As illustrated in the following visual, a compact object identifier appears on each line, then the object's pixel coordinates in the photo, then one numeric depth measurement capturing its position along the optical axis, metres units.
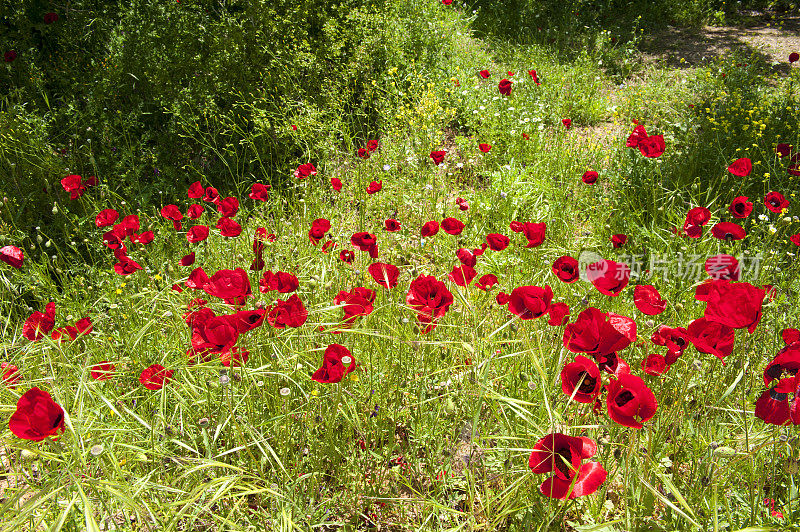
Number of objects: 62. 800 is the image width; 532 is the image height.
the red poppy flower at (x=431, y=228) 2.12
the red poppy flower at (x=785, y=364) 1.19
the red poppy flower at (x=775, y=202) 2.33
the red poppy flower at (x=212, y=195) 2.43
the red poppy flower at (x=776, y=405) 1.16
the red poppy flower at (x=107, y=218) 2.29
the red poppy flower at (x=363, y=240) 1.91
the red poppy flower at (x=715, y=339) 1.26
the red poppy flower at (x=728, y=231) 1.98
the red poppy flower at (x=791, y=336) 1.33
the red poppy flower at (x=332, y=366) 1.35
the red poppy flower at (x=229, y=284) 1.50
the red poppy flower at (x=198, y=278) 1.71
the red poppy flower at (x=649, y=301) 1.51
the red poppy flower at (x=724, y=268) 1.77
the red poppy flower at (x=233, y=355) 1.38
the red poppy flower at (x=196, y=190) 2.45
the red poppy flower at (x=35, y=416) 1.06
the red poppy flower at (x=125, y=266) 2.07
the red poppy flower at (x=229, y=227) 2.04
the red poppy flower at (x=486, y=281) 1.81
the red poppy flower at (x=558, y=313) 1.43
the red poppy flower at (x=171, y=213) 2.33
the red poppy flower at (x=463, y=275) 1.78
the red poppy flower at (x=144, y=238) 2.18
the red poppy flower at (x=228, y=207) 2.16
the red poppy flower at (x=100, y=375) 1.81
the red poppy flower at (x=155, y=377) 1.58
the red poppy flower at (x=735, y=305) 1.18
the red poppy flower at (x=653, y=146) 2.67
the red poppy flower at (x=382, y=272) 1.73
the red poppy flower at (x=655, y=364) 1.44
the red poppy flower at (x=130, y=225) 2.18
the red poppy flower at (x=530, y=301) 1.38
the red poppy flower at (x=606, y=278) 1.54
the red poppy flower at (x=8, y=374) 1.57
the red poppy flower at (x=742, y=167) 2.60
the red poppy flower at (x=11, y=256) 2.19
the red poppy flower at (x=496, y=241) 1.95
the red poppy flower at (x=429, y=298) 1.54
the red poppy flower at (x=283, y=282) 1.62
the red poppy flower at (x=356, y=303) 1.53
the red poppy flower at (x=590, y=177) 2.82
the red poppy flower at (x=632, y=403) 1.11
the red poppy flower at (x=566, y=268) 1.66
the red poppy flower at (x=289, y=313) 1.50
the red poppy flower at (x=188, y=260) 2.02
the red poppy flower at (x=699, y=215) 2.09
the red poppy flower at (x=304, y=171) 2.82
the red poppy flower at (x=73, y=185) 2.60
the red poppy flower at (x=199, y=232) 2.19
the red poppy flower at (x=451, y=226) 2.12
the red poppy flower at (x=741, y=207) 2.28
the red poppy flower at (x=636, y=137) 2.73
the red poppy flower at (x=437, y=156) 2.92
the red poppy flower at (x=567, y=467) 1.09
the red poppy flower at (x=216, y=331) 1.31
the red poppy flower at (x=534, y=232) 1.94
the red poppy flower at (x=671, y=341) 1.46
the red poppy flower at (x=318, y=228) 2.15
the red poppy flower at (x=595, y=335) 1.21
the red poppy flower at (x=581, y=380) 1.15
